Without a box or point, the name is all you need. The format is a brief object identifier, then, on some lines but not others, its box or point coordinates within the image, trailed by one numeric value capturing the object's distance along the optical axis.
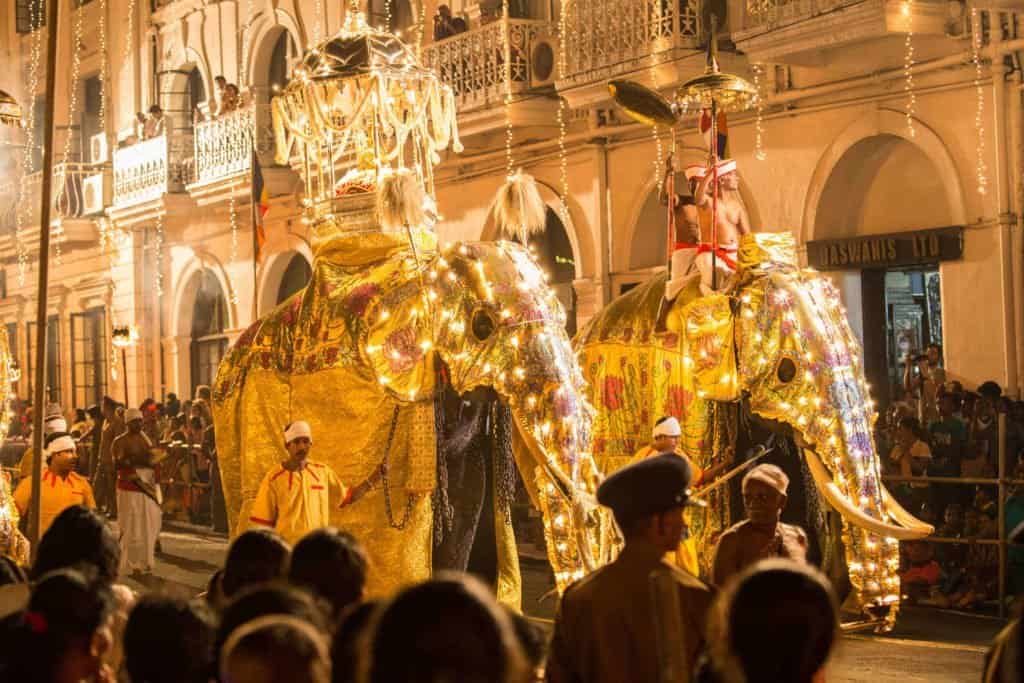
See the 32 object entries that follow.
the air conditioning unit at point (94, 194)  31.72
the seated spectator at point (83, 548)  5.94
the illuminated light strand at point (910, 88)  16.27
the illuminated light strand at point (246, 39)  27.39
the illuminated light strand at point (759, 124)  17.98
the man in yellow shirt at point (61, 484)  13.12
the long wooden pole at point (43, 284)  8.53
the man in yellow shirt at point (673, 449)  10.89
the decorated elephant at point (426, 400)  10.34
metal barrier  12.45
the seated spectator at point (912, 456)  13.79
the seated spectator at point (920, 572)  13.42
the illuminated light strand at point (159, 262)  31.08
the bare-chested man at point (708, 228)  11.95
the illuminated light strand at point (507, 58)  20.16
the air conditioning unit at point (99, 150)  32.47
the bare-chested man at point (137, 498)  17.39
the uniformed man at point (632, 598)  4.96
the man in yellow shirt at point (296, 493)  10.17
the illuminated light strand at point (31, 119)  34.81
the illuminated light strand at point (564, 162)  20.67
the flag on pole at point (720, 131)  12.20
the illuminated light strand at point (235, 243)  28.22
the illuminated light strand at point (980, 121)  15.53
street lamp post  28.78
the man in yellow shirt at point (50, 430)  14.56
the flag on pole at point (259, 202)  21.42
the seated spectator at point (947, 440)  13.69
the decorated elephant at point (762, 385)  10.94
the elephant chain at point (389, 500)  11.03
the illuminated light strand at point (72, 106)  32.59
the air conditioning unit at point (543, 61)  20.38
